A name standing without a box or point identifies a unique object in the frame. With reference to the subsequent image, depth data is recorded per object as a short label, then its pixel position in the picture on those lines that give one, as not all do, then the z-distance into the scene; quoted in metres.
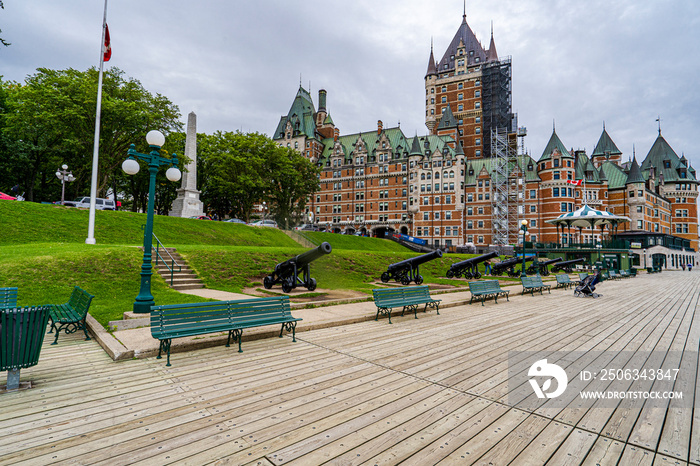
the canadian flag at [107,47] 20.88
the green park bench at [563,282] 19.30
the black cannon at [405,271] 17.78
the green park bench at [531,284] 16.23
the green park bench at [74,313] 6.88
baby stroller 16.14
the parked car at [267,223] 39.88
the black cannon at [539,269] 28.72
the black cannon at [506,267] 25.91
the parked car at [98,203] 28.06
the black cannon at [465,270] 22.52
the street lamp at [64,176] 27.06
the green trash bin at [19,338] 4.18
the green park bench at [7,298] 7.49
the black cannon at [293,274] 13.46
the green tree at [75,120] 27.42
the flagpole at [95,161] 19.30
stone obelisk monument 33.39
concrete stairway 14.14
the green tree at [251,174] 41.66
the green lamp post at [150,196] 8.26
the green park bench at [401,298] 9.27
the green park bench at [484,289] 12.71
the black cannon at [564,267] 30.27
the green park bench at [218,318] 5.83
